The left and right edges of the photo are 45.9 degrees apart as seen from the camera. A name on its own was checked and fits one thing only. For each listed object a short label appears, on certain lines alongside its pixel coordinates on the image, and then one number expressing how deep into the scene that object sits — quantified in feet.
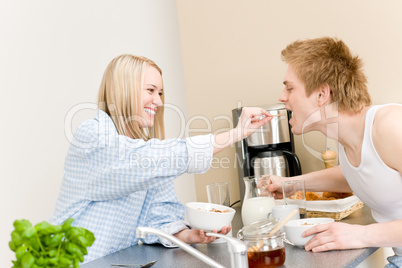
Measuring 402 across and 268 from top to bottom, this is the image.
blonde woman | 4.14
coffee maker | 7.19
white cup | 4.43
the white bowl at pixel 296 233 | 4.06
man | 3.99
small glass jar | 3.53
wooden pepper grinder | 7.04
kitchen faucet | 2.86
